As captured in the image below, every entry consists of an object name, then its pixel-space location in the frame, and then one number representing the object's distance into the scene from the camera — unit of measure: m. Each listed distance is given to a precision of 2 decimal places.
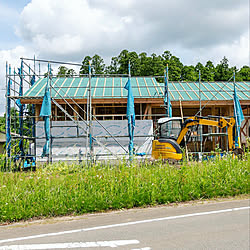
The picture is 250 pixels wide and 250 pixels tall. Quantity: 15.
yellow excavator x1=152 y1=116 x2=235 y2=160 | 11.17
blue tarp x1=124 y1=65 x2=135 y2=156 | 13.95
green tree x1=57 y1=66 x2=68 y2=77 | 45.07
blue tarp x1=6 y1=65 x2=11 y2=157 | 14.31
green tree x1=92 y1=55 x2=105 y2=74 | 45.56
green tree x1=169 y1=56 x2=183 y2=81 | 38.03
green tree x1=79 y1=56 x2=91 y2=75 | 41.89
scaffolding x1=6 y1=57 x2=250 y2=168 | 14.53
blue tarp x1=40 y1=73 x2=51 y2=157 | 13.48
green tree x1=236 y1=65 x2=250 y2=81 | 41.03
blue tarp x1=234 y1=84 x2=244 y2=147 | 16.09
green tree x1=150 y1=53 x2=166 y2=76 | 38.83
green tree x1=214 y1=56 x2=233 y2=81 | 42.16
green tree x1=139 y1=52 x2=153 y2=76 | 40.59
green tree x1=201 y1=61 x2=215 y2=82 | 40.56
